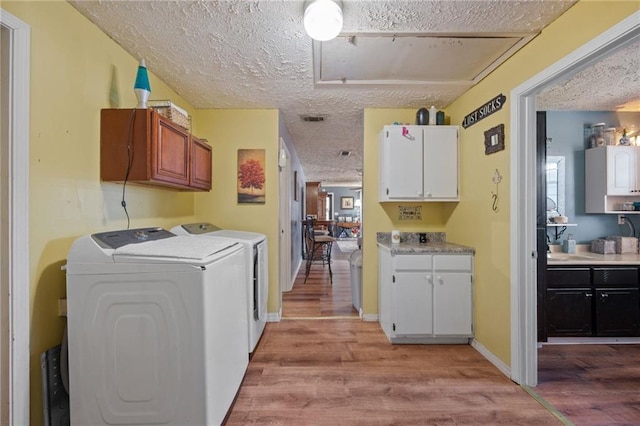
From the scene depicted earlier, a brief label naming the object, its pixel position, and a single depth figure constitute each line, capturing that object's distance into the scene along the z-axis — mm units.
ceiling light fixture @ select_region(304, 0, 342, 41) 1413
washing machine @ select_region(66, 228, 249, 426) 1309
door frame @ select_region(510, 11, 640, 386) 1864
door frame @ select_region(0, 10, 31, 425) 1213
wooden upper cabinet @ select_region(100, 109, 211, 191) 1658
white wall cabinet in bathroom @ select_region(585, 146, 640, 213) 2668
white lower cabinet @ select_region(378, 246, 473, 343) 2428
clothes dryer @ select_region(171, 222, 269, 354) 2211
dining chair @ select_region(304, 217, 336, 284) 4758
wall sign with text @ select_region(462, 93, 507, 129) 2060
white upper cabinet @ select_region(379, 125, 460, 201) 2670
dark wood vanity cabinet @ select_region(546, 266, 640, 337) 2416
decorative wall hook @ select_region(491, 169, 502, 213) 2081
